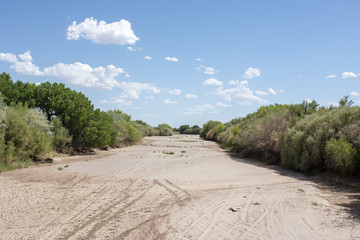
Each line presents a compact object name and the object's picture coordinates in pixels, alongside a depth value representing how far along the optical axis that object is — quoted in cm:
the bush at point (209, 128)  8501
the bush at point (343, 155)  1454
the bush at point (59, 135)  2872
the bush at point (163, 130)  12352
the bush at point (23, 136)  1965
